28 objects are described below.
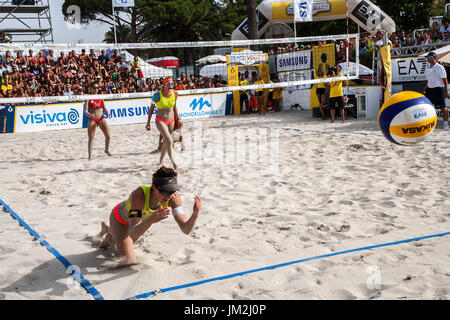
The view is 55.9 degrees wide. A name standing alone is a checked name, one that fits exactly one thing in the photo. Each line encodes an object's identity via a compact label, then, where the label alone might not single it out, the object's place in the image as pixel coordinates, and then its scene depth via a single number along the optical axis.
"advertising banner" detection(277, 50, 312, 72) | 14.39
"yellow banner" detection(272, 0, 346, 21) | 17.12
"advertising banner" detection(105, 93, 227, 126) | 13.41
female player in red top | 7.22
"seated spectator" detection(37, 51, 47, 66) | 13.91
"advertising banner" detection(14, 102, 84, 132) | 12.20
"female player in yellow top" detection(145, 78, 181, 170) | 6.29
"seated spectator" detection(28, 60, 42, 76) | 13.62
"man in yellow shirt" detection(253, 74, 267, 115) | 14.51
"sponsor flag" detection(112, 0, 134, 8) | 16.12
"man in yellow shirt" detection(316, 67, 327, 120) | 11.41
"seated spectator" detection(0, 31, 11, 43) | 18.63
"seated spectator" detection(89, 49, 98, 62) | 14.86
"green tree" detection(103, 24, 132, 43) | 32.11
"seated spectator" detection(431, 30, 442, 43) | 12.43
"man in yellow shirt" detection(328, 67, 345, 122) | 10.86
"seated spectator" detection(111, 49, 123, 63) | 15.41
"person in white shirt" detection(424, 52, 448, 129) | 8.61
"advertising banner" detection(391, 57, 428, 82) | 10.63
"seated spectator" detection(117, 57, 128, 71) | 15.32
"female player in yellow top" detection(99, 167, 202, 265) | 2.77
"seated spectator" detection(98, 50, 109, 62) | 15.05
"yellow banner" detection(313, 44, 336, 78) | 13.12
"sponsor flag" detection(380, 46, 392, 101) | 10.52
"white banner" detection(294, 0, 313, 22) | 15.64
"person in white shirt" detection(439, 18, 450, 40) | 12.64
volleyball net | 12.96
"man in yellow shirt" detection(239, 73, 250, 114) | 14.91
